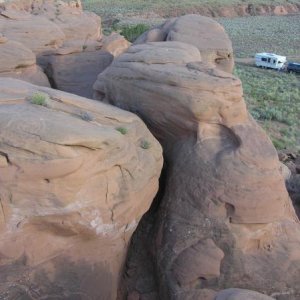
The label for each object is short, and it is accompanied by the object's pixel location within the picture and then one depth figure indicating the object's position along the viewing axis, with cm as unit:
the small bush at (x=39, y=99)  834
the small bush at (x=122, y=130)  867
